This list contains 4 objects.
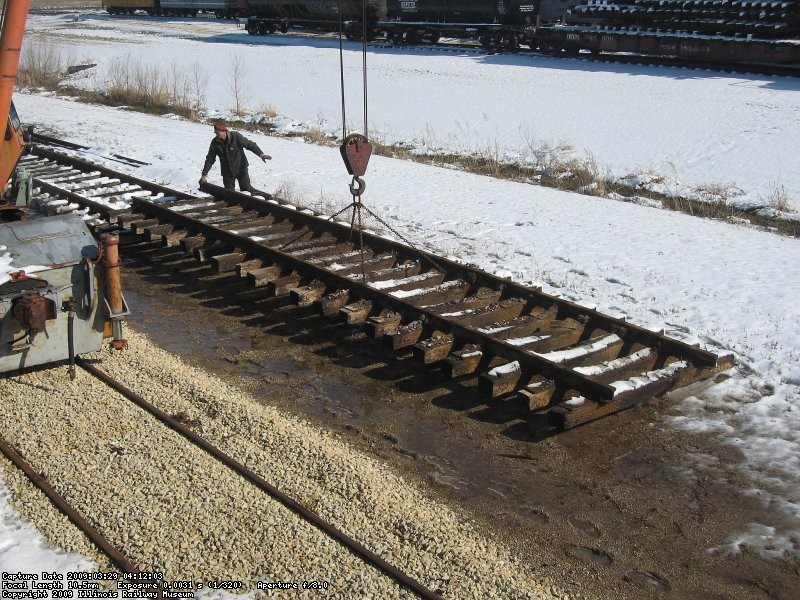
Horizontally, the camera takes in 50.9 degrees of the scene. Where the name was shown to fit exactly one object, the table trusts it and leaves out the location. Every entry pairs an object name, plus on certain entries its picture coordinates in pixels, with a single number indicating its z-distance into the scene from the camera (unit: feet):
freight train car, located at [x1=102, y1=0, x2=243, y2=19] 180.21
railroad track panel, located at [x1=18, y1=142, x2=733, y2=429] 21.86
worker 40.14
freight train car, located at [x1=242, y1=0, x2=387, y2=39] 128.06
